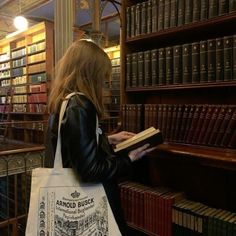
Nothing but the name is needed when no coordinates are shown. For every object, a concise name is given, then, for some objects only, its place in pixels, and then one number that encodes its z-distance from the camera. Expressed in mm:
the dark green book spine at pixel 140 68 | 1745
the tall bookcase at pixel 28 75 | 6406
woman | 1073
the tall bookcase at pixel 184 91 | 1390
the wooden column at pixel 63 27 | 2531
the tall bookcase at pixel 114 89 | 5958
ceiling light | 5111
